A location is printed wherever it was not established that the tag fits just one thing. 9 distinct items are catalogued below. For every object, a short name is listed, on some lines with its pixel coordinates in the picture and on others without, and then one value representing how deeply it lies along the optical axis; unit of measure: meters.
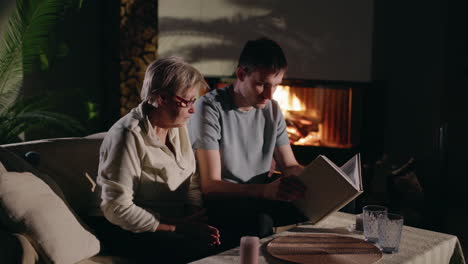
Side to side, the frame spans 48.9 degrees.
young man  1.77
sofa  1.44
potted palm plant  3.03
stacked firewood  3.86
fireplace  3.49
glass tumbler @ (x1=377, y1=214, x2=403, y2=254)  1.44
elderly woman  1.53
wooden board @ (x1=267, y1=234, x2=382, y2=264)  1.37
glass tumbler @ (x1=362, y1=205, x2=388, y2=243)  1.52
